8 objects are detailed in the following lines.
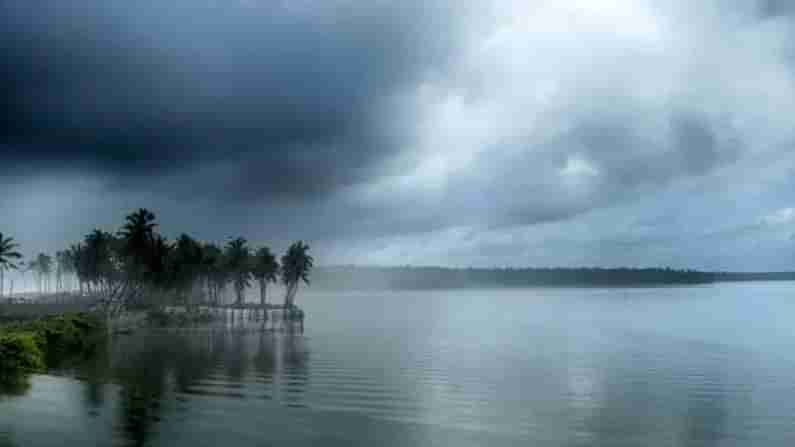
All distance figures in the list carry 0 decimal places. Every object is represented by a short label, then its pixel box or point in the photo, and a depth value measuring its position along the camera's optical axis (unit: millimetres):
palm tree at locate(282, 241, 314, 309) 145250
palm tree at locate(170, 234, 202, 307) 134750
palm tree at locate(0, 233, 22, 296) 111062
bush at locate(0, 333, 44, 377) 50875
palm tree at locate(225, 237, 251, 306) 149125
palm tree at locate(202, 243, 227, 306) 144750
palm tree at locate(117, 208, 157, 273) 117000
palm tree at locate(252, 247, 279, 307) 150000
